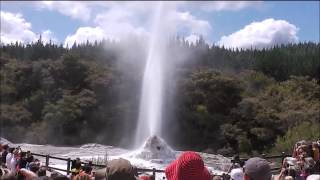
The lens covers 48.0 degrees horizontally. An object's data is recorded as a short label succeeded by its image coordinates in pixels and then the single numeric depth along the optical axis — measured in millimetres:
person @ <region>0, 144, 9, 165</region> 7712
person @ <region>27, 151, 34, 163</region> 6703
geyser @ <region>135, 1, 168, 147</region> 26020
